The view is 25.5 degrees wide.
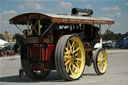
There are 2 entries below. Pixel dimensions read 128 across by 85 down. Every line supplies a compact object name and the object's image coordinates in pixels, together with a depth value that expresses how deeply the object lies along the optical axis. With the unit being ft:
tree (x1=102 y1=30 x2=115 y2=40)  357.00
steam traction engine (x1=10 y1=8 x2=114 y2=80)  31.01
